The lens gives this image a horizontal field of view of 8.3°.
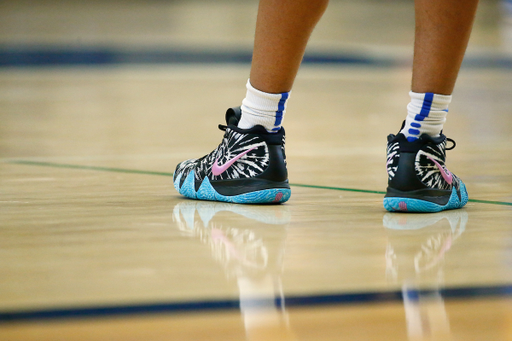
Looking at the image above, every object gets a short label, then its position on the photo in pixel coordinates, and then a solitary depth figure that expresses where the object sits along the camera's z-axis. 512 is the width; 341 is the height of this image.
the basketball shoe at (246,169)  5.58
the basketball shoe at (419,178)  5.49
